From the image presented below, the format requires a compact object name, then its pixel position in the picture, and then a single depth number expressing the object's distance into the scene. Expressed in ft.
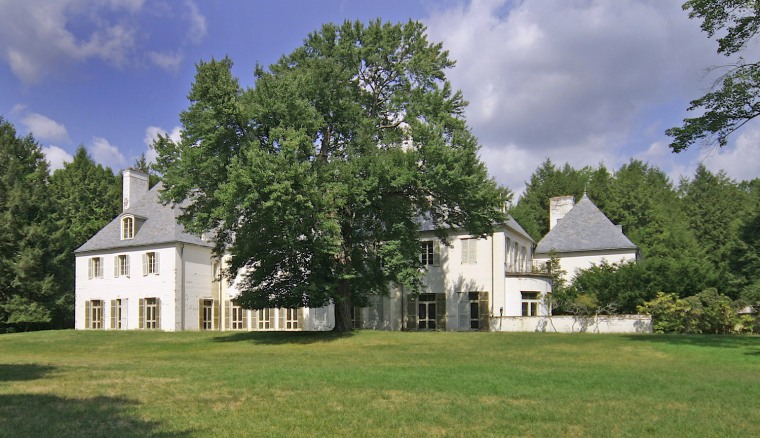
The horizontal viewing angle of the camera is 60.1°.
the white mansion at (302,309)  113.50
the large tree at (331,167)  79.51
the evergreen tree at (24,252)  133.59
